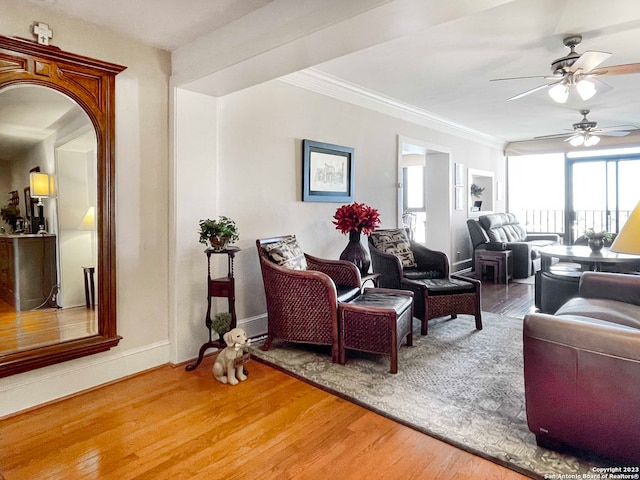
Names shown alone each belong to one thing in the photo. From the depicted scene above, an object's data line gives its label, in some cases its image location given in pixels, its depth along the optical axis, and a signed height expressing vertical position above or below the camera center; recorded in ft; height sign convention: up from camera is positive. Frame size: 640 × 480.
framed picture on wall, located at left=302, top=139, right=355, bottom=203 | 12.80 +1.93
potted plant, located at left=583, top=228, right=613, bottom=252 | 14.29 -0.49
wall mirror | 7.47 +0.53
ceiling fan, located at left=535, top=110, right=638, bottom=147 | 17.37 +4.17
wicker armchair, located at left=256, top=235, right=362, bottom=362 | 9.55 -1.71
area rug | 6.09 -3.36
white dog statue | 8.66 -2.90
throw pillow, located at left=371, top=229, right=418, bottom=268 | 13.66 -0.62
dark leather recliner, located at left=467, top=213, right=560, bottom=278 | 21.09 -0.83
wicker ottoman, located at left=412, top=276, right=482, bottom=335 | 11.64 -2.18
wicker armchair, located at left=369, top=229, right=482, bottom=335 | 11.73 -1.66
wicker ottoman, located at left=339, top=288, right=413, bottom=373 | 8.97 -2.32
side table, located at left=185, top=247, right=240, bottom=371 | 9.30 -1.50
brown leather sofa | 5.09 -2.20
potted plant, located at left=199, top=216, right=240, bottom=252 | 9.17 -0.09
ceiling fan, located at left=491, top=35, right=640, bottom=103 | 9.42 +3.91
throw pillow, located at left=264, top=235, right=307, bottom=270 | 10.34 -0.68
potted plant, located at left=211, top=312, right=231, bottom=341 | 9.20 -2.22
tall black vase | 12.16 -0.82
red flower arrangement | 12.25 +0.29
